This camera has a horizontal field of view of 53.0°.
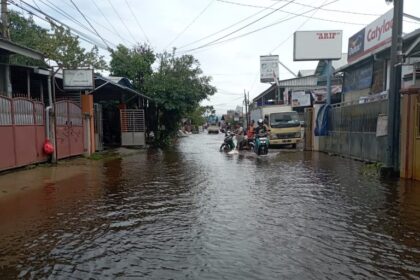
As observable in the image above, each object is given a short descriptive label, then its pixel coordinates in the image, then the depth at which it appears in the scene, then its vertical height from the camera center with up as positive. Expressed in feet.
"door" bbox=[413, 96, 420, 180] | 35.40 -2.22
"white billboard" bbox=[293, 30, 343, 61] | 98.73 +17.18
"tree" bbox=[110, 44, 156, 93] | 102.78 +12.96
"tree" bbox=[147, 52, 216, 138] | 99.60 +7.44
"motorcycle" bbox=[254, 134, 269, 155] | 66.69 -4.16
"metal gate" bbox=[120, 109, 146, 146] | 85.81 -1.59
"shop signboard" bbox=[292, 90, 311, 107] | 127.65 +5.68
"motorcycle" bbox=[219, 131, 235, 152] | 79.77 -4.93
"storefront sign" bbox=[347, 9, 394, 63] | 62.44 +12.95
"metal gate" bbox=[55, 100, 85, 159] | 53.42 -1.26
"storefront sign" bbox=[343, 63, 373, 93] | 71.92 +7.17
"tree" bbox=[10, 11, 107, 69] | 107.55 +20.92
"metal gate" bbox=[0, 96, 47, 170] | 40.75 -1.22
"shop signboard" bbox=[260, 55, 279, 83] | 171.94 +20.51
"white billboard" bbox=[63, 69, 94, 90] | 57.00 +5.51
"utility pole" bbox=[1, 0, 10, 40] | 62.69 +15.02
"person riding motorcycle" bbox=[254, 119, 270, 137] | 67.31 -1.98
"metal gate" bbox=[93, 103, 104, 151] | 72.95 -1.36
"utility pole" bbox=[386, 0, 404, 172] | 37.89 +2.04
